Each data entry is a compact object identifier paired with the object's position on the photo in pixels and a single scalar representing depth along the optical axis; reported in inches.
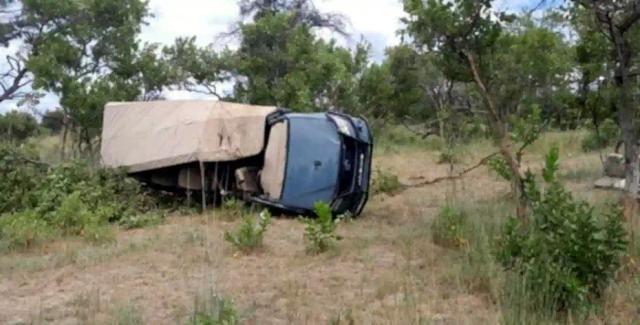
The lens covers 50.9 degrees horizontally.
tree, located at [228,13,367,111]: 636.7
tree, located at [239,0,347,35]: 732.7
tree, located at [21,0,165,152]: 484.4
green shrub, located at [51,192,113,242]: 272.1
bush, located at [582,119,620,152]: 473.5
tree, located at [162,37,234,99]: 605.3
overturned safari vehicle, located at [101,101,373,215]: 307.9
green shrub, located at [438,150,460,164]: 483.2
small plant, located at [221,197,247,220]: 306.2
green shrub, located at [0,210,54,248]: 256.8
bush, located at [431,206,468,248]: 218.1
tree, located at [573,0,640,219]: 251.9
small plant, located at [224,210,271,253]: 228.8
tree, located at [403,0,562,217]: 225.0
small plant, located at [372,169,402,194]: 396.2
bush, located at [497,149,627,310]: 145.6
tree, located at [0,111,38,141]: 599.2
